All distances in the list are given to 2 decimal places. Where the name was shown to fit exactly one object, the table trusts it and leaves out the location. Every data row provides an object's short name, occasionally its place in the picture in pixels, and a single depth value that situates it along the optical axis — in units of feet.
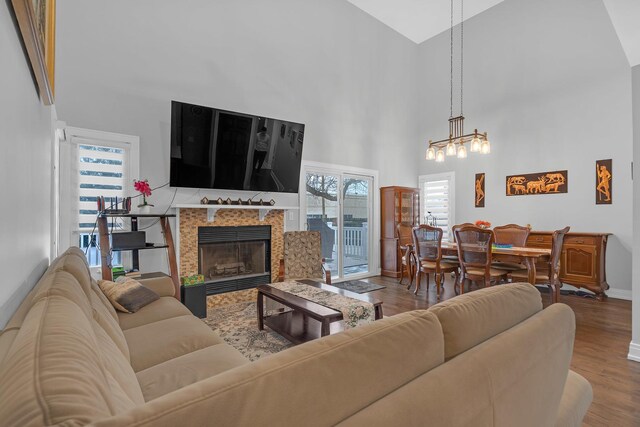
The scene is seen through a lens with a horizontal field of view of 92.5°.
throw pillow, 7.24
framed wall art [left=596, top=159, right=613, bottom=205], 14.25
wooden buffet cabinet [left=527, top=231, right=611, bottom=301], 13.78
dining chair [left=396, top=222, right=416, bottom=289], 16.48
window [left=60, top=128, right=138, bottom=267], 10.17
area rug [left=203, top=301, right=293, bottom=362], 8.86
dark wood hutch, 18.99
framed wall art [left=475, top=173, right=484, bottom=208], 18.71
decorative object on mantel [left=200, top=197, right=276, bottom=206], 12.76
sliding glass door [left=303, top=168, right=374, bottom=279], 17.08
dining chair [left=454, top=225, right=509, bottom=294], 12.22
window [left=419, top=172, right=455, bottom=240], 20.27
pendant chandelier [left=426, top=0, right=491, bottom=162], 12.98
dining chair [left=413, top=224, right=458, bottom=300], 14.16
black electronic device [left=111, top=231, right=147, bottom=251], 9.39
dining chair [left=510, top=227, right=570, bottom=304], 11.62
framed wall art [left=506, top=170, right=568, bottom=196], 15.78
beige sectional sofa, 1.45
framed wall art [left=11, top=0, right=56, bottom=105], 3.49
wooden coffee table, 7.35
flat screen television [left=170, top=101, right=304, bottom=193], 11.62
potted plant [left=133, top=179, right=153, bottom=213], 10.36
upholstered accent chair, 12.72
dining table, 11.48
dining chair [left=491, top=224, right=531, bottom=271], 13.64
